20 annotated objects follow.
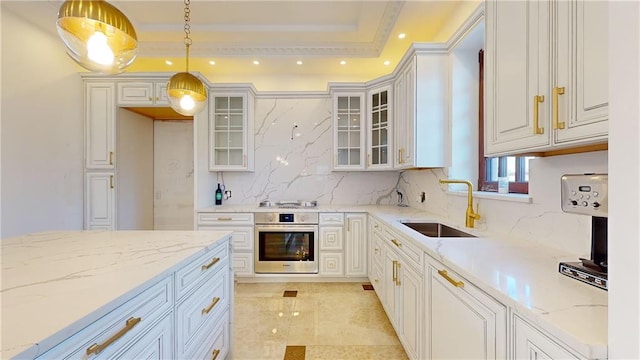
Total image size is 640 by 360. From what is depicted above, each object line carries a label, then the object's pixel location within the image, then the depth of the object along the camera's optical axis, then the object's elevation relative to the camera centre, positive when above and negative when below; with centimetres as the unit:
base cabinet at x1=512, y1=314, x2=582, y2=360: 65 -45
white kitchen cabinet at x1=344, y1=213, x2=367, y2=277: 311 -82
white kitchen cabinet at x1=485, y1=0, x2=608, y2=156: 82 +39
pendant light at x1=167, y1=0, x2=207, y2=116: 183 +60
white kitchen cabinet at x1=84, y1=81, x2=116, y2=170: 305 +63
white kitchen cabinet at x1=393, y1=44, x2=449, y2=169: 236 +67
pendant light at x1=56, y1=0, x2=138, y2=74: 115 +67
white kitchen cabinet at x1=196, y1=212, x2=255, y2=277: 306 -66
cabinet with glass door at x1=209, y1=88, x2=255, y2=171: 335 +63
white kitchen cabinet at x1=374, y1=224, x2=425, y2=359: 153 -80
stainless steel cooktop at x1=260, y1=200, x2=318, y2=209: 338 -36
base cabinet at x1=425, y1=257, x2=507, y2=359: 89 -56
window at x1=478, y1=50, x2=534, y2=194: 180 +7
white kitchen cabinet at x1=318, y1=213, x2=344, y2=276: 311 -80
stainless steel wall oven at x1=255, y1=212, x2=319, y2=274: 308 -77
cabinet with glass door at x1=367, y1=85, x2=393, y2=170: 306 +61
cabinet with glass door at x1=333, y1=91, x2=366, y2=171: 337 +61
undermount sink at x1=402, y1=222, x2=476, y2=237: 215 -43
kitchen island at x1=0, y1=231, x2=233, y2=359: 65 -36
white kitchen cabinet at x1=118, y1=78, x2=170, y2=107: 305 +97
